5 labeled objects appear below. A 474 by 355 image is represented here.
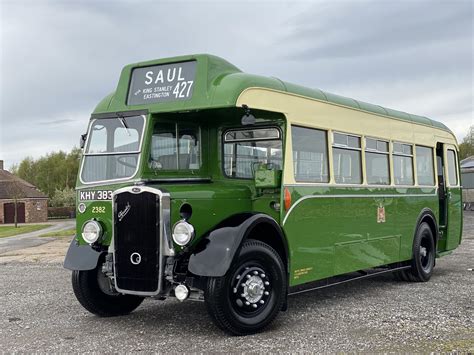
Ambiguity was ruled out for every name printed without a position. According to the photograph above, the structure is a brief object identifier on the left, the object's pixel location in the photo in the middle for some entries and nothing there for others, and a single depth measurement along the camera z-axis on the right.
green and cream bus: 6.47
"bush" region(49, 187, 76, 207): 69.50
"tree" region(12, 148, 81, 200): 75.94
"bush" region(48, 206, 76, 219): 68.44
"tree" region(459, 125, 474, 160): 65.44
